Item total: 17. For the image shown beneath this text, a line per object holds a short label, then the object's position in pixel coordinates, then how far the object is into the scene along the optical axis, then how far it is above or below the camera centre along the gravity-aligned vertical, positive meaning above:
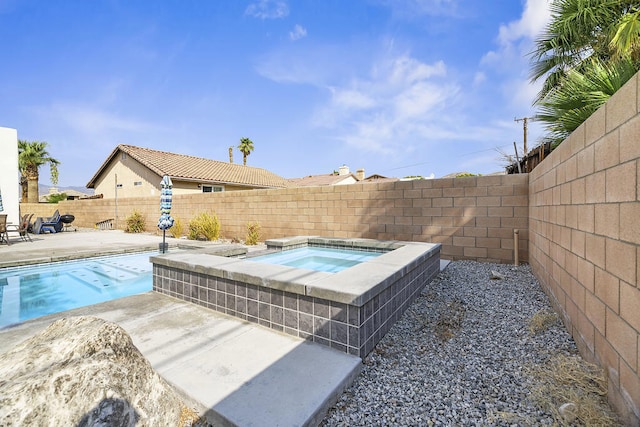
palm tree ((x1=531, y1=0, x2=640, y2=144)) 3.60 +3.17
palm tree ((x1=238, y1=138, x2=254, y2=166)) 31.67 +6.70
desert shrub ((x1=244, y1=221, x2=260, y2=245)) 9.20 -0.82
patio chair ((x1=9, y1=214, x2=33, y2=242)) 10.32 -0.70
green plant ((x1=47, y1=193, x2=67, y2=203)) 27.30 +1.19
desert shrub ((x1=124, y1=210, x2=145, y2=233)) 13.27 -0.65
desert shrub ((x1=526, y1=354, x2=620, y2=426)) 1.65 -1.20
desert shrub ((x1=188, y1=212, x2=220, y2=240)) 10.01 -0.68
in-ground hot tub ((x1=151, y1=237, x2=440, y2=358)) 2.41 -0.86
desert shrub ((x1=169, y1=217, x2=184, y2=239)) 11.12 -0.80
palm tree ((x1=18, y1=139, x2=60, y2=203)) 22.44 +3.81
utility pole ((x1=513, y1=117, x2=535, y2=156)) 19.77 +5.54
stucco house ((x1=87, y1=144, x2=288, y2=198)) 16.05 +2.07
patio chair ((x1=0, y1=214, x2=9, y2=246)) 8.89 -0.42
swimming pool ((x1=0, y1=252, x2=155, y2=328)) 4.39 -1.42
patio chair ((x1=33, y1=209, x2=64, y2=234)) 12.62 -0.70
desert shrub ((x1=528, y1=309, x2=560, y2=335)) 2.80 -1.16
